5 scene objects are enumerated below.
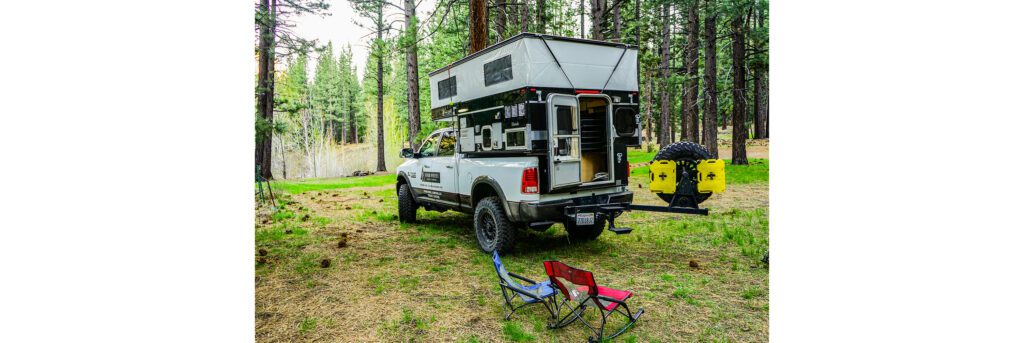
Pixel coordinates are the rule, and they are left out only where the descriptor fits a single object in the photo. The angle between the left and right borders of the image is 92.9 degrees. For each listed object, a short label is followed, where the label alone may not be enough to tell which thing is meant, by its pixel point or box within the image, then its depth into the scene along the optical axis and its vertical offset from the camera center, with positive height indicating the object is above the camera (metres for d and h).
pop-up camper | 3.94 +0.42
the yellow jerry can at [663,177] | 3.91 -0.21
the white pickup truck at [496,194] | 4.06 -0.37
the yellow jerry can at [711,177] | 3.73 -0.21
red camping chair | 2.53 -0.78
